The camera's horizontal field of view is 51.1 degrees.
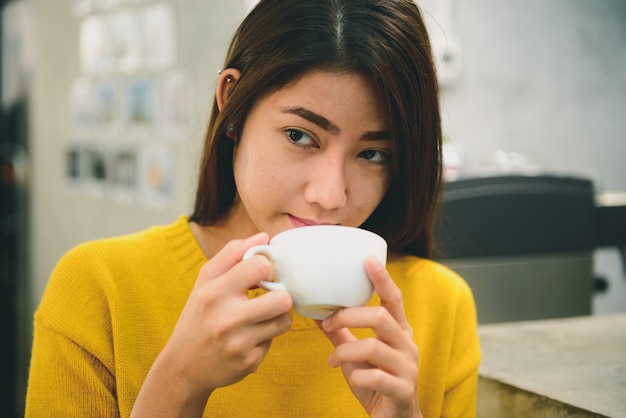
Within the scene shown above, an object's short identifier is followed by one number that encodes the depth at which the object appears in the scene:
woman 0.70
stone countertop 0.92
